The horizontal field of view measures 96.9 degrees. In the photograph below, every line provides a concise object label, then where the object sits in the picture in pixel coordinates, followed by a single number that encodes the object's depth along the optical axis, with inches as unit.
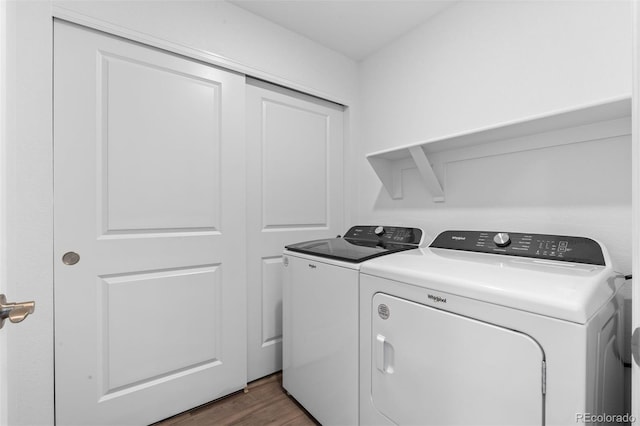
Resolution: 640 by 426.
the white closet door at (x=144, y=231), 52.2
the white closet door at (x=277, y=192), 74.4
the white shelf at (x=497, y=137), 44.2
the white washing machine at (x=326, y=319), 50.6
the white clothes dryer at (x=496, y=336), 28.5
